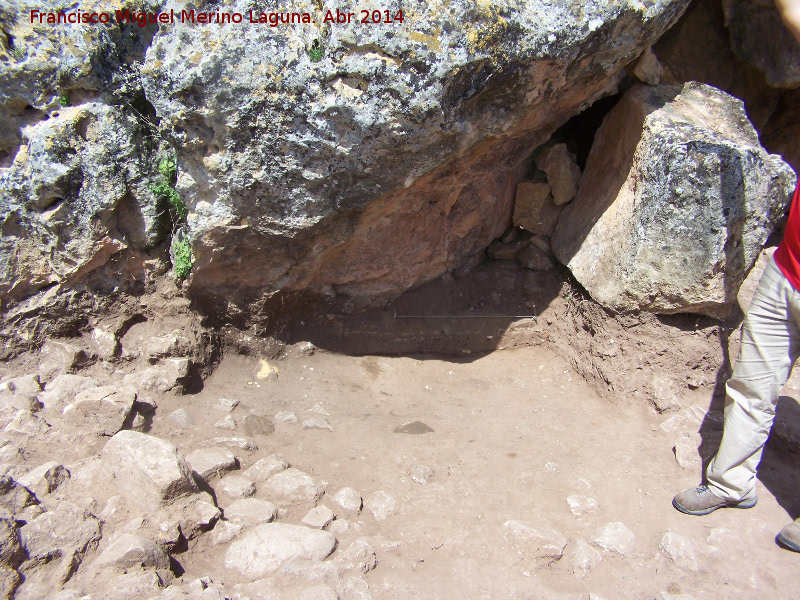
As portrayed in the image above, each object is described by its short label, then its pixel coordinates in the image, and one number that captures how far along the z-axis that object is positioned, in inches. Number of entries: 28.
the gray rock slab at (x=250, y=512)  83.0
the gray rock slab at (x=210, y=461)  90.0
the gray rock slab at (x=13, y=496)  75.2
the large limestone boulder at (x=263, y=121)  91.2
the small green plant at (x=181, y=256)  112.1
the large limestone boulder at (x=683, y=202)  106.1
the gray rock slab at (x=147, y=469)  79.1
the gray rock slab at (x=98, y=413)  96.0
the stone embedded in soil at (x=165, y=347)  112.7
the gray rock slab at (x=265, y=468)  92.5
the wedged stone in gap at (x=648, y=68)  117.1
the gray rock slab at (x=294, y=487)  88.9
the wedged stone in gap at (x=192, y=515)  77.8
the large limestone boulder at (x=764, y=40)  127.5
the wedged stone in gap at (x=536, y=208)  140.9
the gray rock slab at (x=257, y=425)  105.1
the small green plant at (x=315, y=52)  91.3
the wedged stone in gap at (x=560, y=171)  136.4
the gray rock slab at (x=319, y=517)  83.4
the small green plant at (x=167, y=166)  107.1
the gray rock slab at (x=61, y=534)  71.0
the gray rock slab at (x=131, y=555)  69.4
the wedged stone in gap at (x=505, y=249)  146.8
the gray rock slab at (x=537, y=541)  81.7
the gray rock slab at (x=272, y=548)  75.0
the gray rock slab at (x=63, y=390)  100.9
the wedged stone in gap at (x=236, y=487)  87.8
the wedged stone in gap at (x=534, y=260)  142.7
